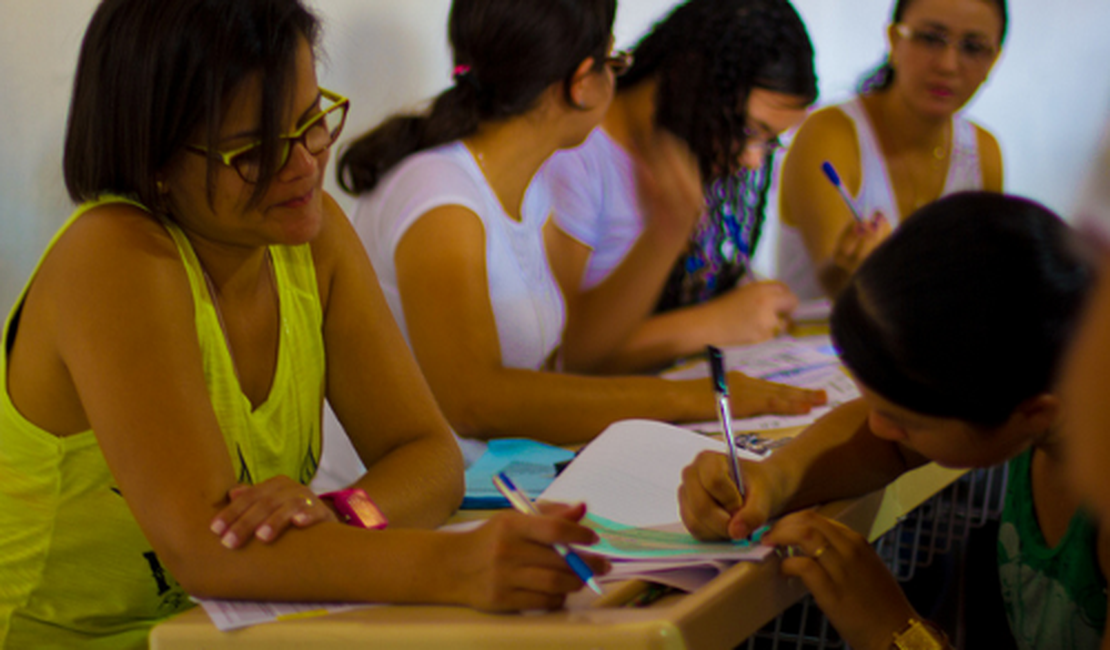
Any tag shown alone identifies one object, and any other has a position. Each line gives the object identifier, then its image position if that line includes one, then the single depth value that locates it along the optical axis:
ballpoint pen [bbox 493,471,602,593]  2.57
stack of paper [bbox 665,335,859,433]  2.94
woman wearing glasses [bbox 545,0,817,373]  3.21
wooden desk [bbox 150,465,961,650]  2.54
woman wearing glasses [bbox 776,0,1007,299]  3.43
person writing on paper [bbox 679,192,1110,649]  2.57
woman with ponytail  2.95
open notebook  2.63
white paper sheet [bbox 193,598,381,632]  2.57
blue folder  2.79
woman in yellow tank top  2.60
